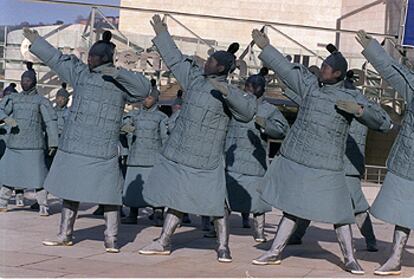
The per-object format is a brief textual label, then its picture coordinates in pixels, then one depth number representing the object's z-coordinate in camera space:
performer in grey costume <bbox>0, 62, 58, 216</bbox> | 10.91
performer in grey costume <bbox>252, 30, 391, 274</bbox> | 7.69
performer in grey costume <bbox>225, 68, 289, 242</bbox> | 9.74
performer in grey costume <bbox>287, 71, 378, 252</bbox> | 9.12
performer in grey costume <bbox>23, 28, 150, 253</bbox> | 7.98
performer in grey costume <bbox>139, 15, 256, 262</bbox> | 7.89
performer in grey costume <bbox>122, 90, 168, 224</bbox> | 10.79
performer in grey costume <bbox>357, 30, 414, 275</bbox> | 7.60
